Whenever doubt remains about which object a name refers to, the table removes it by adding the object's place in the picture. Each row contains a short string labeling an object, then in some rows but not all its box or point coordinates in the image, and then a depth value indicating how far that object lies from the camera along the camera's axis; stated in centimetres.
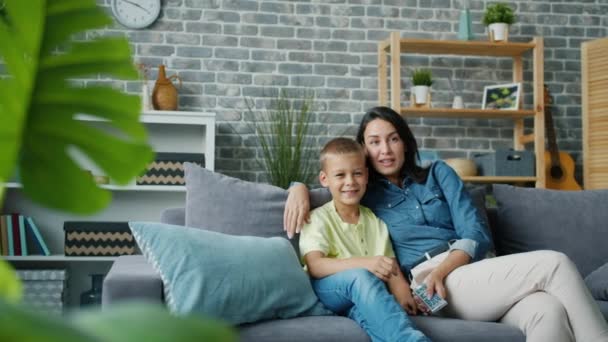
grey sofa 205
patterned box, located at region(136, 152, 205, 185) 414
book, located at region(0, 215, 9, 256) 403
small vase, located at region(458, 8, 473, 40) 460
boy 208
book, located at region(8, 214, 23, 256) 408
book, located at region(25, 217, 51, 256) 411
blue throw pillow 207
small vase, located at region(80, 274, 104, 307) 398
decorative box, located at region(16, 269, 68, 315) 397
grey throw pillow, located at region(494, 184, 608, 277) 285
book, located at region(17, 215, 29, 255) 409
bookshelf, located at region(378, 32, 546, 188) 444
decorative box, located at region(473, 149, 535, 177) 451
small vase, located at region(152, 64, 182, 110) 426
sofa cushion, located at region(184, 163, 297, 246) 250
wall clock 445
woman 214
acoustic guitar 471
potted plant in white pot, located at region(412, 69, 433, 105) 451
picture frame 459
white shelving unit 417
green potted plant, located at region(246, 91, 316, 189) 438
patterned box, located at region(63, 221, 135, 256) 408
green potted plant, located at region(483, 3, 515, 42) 455
